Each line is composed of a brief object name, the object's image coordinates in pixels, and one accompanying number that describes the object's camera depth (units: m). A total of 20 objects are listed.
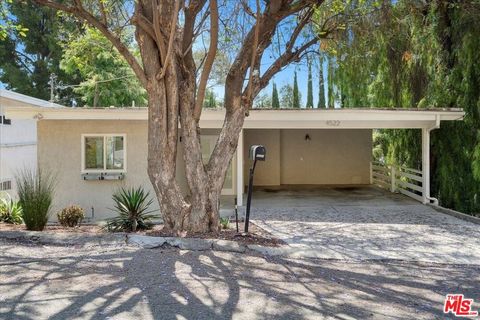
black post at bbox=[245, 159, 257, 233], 7.47
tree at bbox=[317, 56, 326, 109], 23.65
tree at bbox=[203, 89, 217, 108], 26.54
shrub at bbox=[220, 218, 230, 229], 8.60
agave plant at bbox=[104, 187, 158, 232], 8.65
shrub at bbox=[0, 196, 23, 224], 9.59
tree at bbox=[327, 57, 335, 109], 14.19
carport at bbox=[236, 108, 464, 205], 17.14
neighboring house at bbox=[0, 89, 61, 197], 14.98
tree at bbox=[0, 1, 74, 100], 27.38
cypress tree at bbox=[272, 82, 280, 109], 26.64
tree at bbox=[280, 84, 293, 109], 27.86
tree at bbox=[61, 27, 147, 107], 23.31
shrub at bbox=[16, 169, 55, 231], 8.24
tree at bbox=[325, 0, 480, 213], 11.12
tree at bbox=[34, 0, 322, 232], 7.41
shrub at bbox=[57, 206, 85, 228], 9.66
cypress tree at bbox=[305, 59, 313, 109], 26.20
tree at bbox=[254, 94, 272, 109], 28.28
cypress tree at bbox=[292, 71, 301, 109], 25.55
